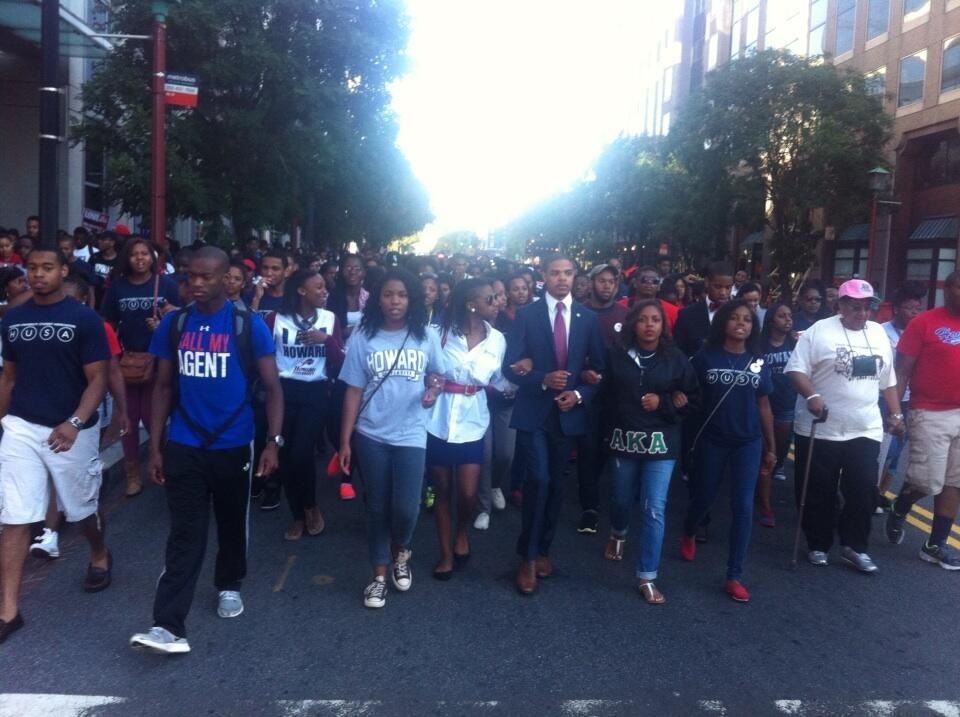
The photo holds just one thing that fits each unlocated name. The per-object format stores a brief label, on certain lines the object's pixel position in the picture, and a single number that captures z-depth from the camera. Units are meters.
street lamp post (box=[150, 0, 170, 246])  11.58
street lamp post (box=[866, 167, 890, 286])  17.81
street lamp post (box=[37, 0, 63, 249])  8.46
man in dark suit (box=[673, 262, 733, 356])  7.27
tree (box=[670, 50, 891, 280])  24.36
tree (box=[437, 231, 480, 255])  135.54
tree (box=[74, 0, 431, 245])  15.84
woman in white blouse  5.24
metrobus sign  11.80
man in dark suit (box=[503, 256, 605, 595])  5.17
